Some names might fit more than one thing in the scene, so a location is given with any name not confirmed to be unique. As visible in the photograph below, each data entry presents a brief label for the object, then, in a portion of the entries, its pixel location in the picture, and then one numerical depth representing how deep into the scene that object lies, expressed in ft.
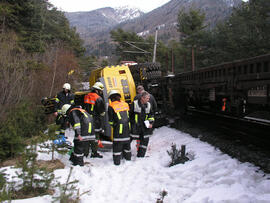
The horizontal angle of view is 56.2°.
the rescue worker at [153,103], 20.59
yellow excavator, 24.71
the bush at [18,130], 16.20
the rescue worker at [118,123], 18.34
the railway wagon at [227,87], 20.33
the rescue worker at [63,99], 25.44
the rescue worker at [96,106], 20.89
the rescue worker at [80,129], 17.11
